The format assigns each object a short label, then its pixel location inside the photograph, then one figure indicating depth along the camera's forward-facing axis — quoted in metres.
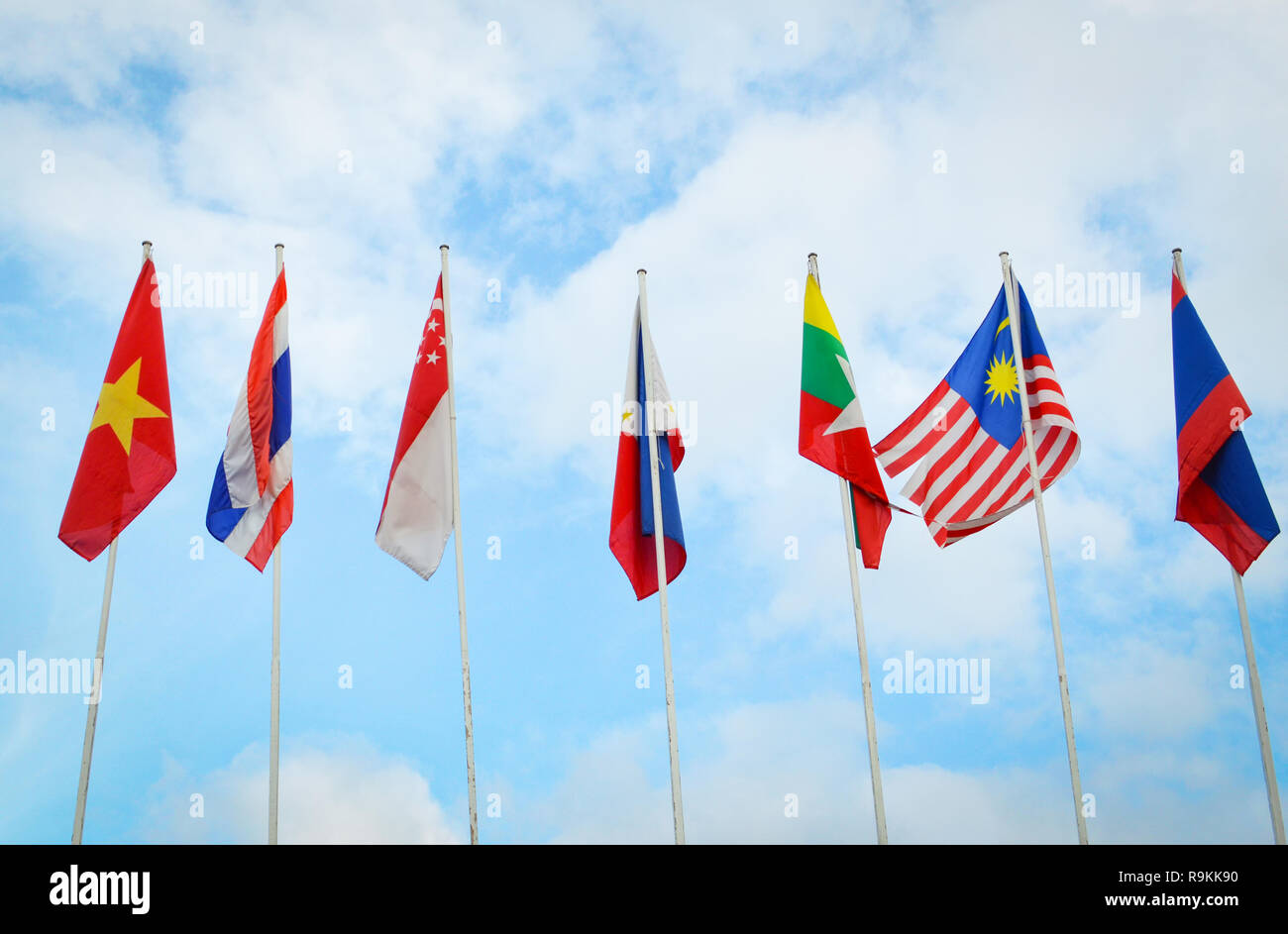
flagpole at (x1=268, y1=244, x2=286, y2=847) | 18.06
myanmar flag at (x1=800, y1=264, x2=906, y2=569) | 19.33
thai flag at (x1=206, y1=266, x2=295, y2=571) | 19.14
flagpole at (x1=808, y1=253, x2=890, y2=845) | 17.80
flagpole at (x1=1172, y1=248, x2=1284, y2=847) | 18.05
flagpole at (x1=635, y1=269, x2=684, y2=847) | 18.19
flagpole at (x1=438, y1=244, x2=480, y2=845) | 17.92
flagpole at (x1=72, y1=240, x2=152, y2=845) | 17.52
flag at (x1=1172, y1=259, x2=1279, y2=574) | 19.11
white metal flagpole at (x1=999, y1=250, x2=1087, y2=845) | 17.98
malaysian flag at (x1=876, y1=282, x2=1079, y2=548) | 19.92
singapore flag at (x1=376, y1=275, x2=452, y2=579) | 19.03
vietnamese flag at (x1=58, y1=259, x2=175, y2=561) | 18.59
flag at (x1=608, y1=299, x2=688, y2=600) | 19.84
